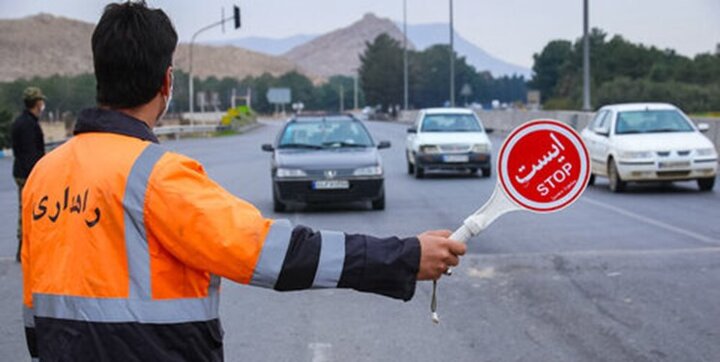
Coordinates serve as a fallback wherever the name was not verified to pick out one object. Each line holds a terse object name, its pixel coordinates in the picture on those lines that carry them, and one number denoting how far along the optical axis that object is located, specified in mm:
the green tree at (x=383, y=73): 144125
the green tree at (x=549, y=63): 134375
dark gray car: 16531
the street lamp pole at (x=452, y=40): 64125
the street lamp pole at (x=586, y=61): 37625
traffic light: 58362
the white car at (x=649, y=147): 18688
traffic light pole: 58438
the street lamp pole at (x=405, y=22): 87938
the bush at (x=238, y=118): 73500
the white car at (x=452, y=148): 23828
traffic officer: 2566
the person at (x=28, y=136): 11219
